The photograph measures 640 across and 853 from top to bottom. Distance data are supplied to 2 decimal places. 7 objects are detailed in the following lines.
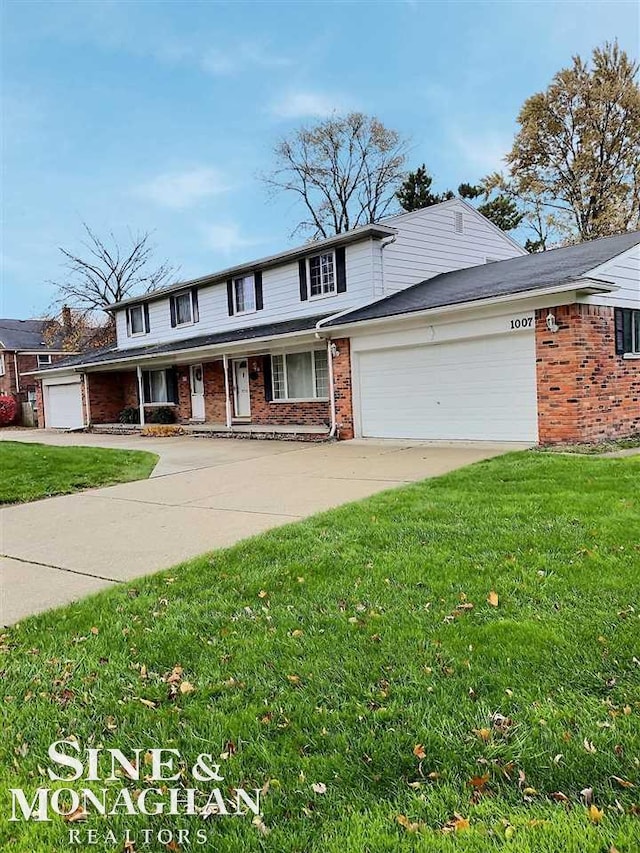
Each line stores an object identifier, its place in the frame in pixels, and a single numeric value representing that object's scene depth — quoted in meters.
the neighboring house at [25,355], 37.84
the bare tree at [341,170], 34.69
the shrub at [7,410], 30.58
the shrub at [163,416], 21.91
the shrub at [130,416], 23.20
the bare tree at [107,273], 37.16
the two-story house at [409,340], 10.52
